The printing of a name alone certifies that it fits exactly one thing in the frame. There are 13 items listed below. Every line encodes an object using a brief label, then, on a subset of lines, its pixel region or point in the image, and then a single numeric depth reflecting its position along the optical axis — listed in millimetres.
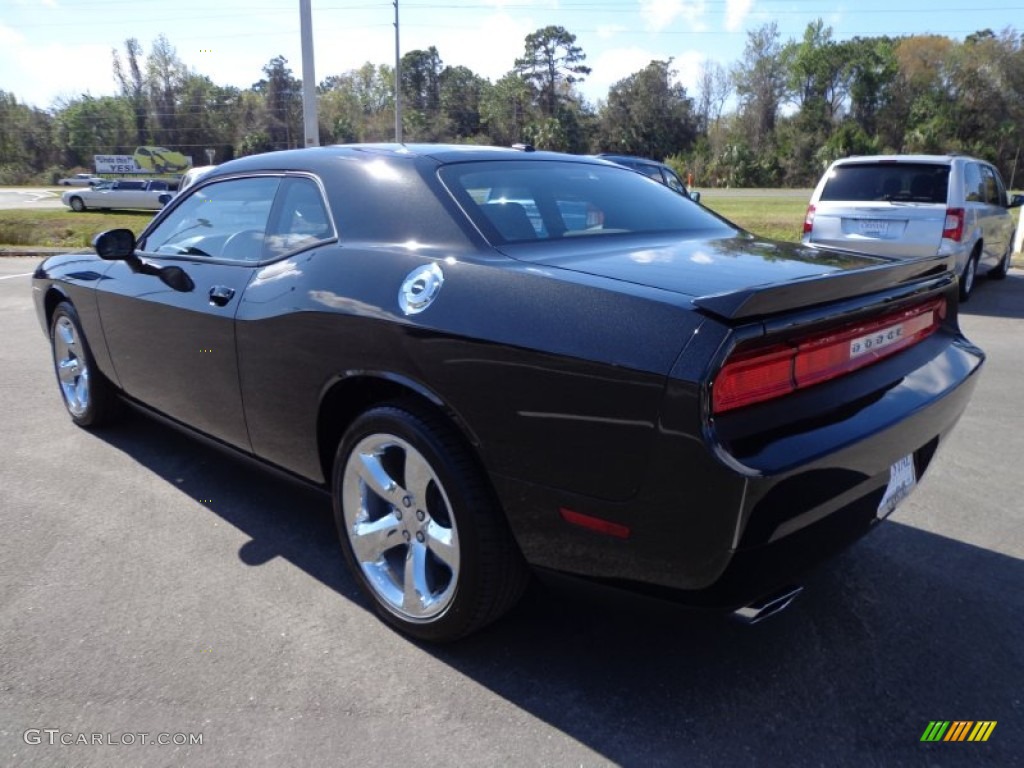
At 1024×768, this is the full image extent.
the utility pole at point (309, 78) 19062
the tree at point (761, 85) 71062
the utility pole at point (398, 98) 30641
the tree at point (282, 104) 89438
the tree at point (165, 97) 90000
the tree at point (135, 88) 89562
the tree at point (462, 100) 94125
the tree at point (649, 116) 78062
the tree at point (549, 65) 93812
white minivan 8484
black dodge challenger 1833
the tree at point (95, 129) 90562
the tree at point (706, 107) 79875
